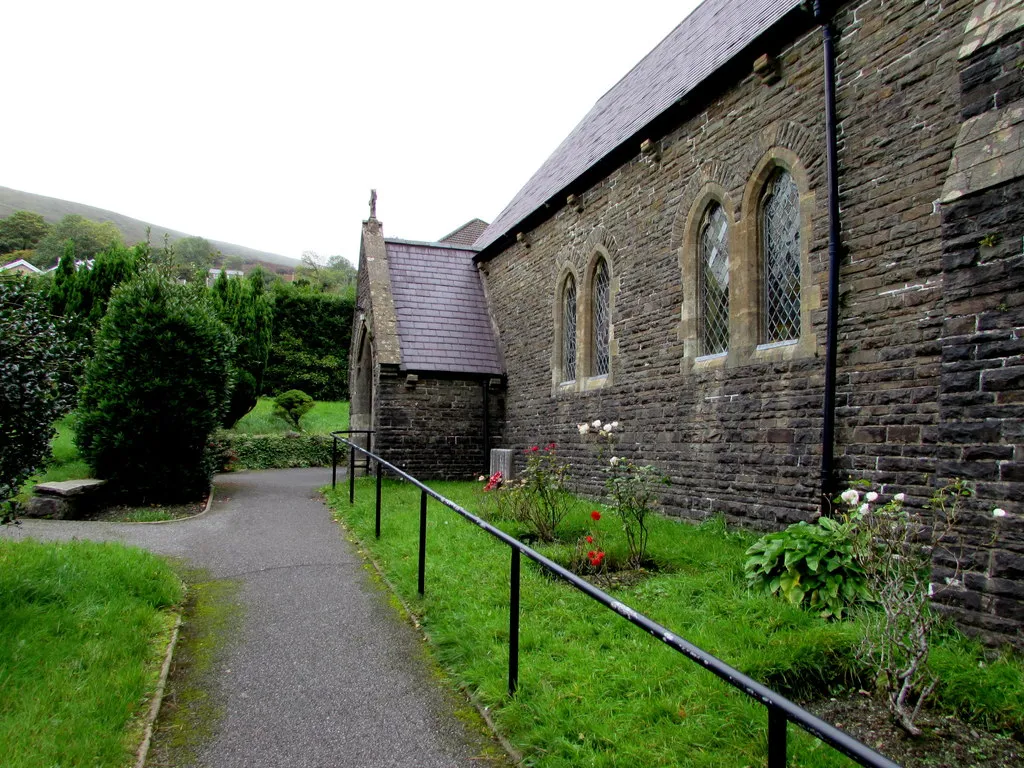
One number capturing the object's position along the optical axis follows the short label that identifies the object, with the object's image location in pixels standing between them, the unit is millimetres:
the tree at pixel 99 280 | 18438
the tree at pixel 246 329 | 18812
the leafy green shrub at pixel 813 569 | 4828
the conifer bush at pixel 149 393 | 10453
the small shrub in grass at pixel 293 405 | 22906
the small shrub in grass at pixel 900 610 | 3421
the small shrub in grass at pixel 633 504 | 6395
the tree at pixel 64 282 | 18625
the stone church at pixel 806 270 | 4449
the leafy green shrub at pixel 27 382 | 4582
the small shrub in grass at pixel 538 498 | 7595
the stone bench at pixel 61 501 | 9508
